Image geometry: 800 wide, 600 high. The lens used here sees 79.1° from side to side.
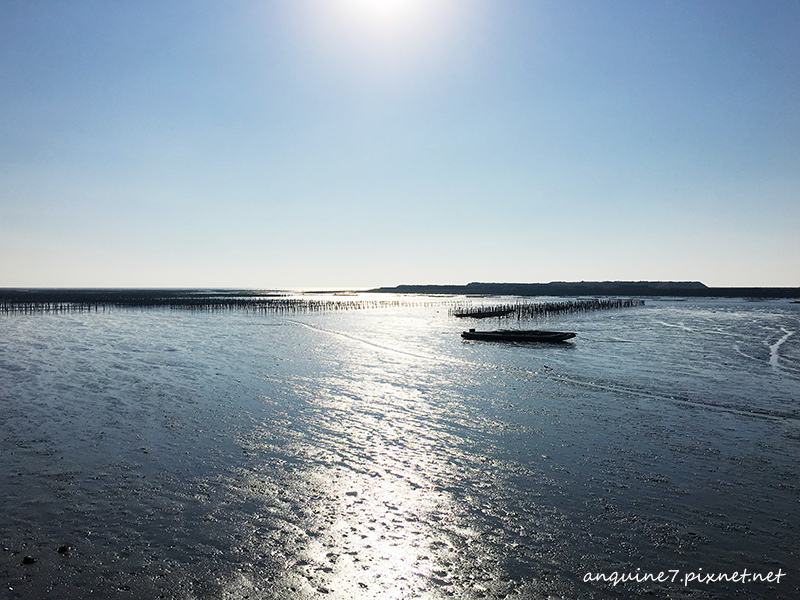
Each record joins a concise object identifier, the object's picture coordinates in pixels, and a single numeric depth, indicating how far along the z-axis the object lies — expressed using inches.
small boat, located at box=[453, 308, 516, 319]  2888.8
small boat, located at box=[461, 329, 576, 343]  1534.2
